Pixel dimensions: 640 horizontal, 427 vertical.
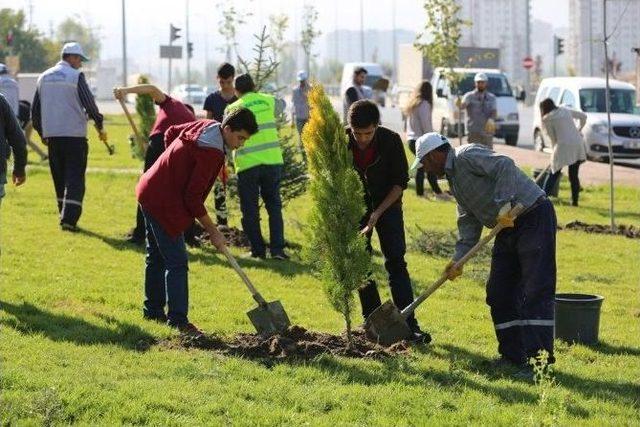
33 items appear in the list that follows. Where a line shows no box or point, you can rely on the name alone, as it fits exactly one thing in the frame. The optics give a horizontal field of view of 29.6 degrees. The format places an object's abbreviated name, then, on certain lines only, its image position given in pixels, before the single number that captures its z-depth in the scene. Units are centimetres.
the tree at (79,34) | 11288
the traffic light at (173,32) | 4610
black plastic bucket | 890
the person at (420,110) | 1855
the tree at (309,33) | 5422
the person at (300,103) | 2582
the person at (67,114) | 1353
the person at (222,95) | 1273
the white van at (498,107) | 3361
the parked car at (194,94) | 7100
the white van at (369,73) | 4623
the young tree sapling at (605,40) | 1384
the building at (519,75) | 18679
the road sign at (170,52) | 4191
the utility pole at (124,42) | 5031
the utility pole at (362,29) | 10055
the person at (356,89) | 1773
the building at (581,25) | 16512
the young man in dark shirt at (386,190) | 854
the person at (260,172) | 1193
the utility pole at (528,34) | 8148
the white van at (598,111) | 2741
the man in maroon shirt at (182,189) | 815
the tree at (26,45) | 7331
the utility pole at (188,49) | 6196
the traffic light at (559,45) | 5616
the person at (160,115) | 1131
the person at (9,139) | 969
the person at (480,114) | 1973
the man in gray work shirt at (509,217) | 772
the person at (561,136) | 1769
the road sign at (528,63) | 6179
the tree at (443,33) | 2266
